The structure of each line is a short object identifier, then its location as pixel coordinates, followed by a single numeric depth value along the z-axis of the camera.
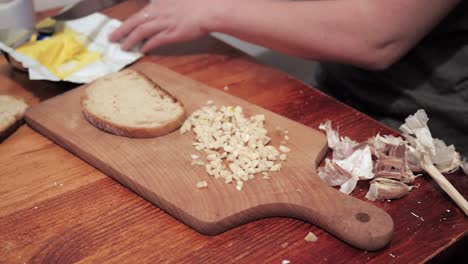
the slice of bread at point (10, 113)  1.00
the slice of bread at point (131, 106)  0.96
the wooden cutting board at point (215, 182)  0.78
